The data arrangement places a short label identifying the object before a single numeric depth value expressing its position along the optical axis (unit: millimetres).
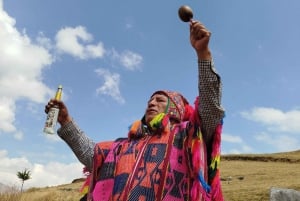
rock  12984
